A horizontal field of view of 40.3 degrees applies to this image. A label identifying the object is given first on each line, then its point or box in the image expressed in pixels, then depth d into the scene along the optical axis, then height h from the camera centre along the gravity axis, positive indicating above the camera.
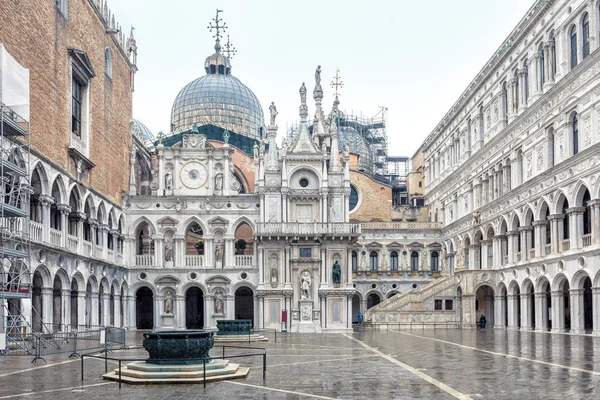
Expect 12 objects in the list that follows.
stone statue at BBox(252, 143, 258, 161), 59.86 +8.14
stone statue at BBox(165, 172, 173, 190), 55.59 +5.69
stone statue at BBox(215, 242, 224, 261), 54.56 +0.66
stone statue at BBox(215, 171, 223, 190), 55.38 +5.61
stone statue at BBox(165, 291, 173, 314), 53.91 -2.54
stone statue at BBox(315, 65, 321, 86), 59.75 +13.72
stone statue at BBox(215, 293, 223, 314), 54.19 -2.65
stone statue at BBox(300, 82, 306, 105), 57.49 +11.97
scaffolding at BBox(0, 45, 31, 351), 29.14 +2.65
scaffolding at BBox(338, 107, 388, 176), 88.00 +13.94
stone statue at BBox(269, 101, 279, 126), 55.88 +10.32
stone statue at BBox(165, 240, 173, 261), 54.34 +0.88
